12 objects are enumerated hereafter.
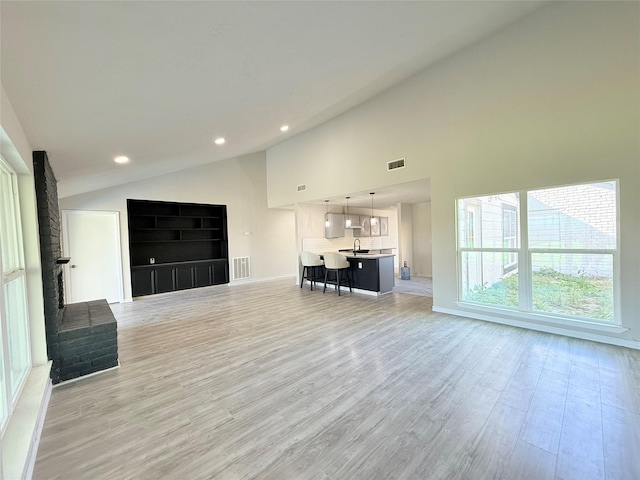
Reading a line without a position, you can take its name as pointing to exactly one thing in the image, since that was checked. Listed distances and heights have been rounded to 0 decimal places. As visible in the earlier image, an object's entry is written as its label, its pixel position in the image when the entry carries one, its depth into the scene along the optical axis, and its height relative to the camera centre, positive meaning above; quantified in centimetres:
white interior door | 571 -31
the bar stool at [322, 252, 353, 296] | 641 -73
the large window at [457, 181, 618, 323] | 342 -37
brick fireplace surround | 273 -91
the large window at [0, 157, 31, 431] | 186 -43
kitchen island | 622 -100
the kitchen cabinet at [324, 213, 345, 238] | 819 +16
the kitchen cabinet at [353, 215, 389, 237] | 914 +6
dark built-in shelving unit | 679 -21
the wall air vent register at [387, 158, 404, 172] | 512 +122
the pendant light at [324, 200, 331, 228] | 801 +41
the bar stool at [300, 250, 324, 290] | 695 -81
